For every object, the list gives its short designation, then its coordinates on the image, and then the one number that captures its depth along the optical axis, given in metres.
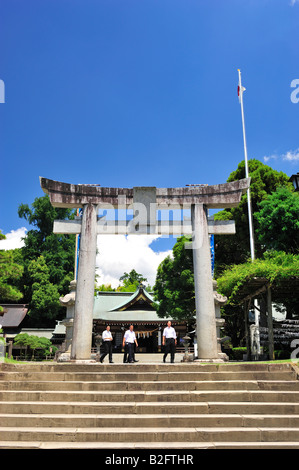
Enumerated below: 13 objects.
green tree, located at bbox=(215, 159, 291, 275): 23.02
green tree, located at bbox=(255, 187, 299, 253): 16.34
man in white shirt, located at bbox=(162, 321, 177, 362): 10.31
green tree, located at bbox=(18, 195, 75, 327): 32.06
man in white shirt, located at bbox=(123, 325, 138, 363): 10.60
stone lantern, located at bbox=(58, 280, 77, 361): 13.12
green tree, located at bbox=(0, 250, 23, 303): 14.24
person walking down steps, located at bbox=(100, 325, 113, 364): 11.41
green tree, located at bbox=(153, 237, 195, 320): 22.55
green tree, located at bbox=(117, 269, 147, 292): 60.94
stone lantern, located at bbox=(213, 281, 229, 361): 12.16
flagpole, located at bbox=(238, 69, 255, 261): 20.69
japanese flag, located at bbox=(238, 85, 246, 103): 22.97
